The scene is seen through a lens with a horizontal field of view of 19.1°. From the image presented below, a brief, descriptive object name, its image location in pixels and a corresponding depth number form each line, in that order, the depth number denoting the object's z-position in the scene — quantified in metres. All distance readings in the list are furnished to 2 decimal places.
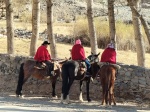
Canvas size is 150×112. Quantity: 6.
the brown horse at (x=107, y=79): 16.05
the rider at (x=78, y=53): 17.33
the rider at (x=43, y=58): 17.86
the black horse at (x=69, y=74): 16.70
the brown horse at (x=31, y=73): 17.83
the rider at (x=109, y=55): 16.36
